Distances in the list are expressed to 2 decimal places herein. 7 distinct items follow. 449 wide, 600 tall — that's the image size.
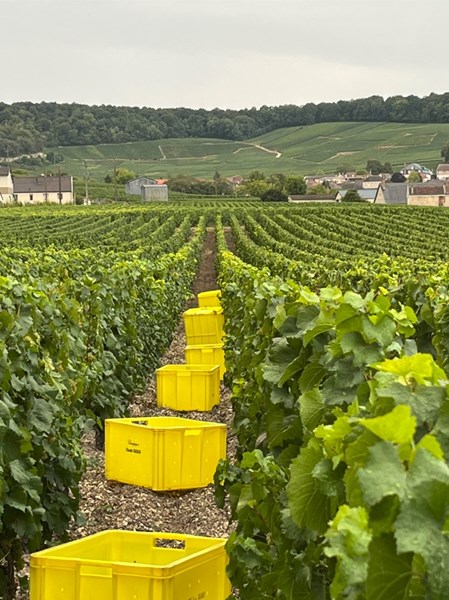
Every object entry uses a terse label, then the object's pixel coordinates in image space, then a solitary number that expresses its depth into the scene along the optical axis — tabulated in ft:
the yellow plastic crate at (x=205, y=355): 49.67
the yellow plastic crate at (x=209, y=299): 77.92
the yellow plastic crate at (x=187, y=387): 41.29
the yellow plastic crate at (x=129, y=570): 17.49
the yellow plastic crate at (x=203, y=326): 60.03
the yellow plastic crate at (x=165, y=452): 28.50
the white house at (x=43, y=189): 391.45
